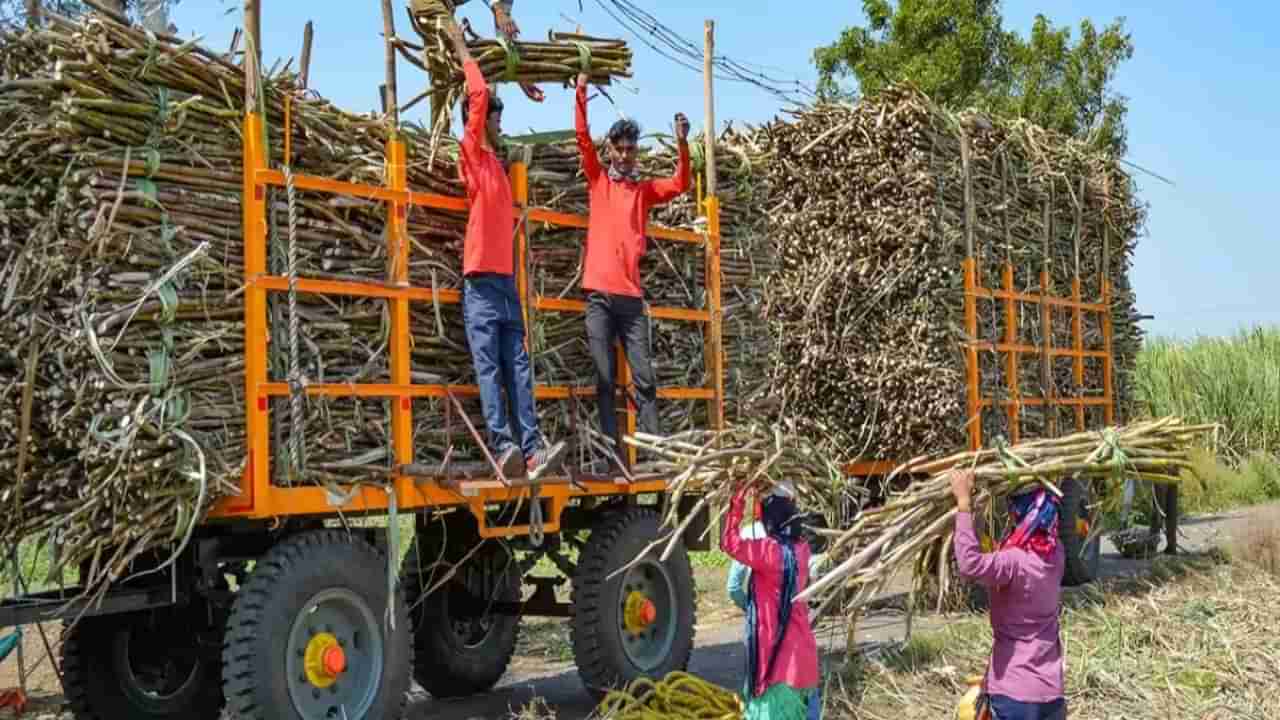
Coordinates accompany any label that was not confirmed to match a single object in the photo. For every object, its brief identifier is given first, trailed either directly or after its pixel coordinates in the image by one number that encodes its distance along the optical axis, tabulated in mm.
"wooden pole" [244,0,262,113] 6805
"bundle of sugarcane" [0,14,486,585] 6227
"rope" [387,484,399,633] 7133
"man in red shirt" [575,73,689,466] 8523
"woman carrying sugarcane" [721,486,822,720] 6113
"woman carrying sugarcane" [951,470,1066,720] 5672
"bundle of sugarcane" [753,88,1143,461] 11273
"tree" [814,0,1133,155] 21344
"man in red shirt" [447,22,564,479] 7699
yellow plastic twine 7141
